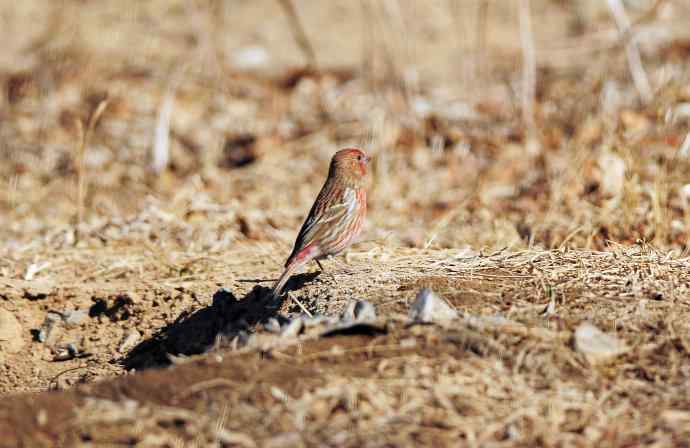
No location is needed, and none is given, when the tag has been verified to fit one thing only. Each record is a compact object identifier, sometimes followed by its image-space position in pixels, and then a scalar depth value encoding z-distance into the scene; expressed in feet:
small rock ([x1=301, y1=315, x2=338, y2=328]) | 28.12
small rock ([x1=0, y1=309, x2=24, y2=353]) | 38.55
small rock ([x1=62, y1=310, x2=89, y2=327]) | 39.93
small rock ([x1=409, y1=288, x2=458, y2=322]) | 28.17
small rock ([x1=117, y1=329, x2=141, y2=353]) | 37.76
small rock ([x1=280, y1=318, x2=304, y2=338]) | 27.53
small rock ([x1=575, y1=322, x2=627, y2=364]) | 26.58
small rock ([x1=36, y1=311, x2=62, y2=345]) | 39.22
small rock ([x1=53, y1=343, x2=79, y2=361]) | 38.14
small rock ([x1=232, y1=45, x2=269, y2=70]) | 84.38
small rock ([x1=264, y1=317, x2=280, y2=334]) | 28.48
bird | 38.02
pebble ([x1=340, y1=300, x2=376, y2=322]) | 28.58
